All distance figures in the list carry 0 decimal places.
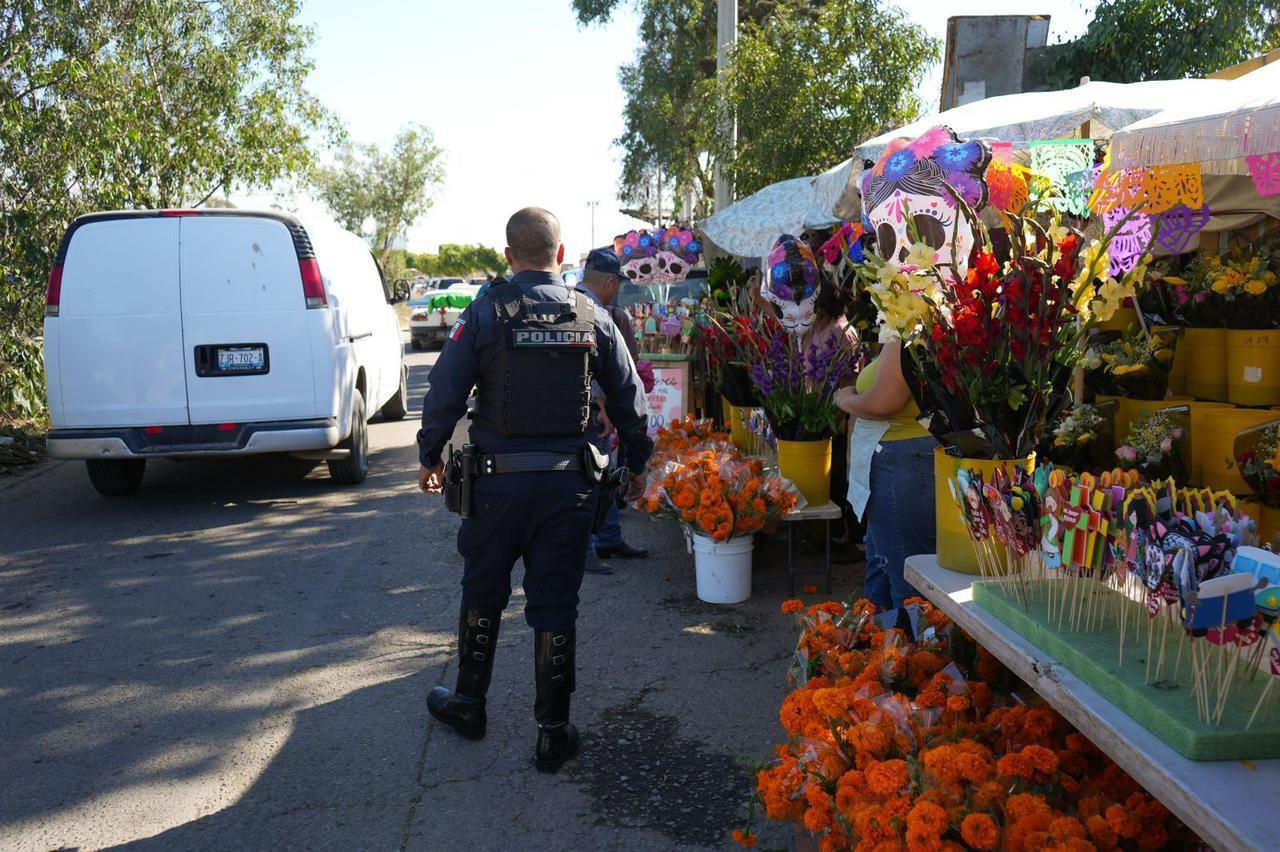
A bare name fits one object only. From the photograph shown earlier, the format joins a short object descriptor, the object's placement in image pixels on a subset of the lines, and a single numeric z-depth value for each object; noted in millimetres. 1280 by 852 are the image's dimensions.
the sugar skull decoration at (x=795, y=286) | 6004
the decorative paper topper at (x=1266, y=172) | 3711
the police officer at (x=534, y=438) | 3820
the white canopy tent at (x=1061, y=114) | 5801
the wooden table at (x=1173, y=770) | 1812
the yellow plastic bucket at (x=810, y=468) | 6094
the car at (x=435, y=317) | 27855
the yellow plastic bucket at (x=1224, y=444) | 4477
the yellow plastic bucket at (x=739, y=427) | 7562
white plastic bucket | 5832
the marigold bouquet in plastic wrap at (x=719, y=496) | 5668
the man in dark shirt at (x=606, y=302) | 6520
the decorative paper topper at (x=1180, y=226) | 4809
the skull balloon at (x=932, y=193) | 3297
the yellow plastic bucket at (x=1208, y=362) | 5055
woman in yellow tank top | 3932
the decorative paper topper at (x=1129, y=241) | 4348
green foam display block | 2020
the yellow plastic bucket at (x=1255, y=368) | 4730
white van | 7852
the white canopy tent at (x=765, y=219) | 10305
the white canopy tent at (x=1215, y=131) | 3480
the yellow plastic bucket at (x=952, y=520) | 3113
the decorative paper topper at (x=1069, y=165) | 4895
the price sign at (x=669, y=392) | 8898
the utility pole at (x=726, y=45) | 15430
